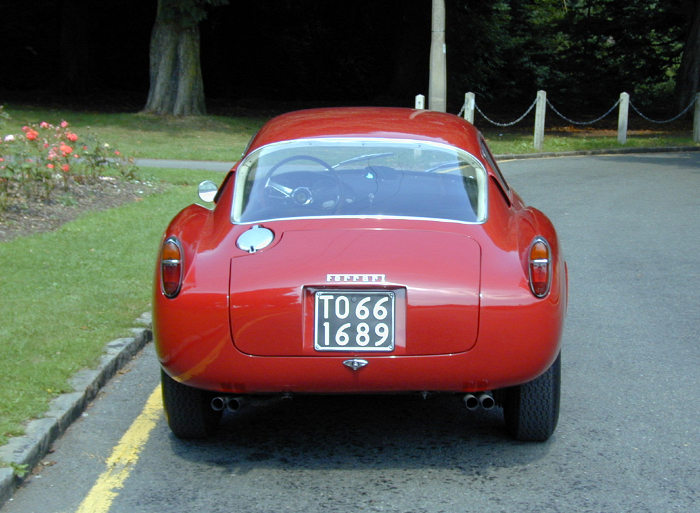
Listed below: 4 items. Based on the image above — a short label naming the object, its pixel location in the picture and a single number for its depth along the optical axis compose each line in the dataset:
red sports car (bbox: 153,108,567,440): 4.41
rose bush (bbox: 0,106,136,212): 11.26
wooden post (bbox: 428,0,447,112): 21.78
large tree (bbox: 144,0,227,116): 26.64
